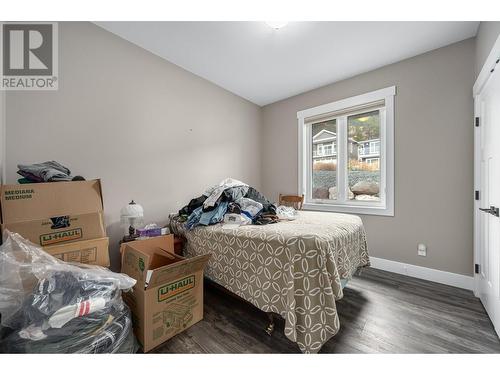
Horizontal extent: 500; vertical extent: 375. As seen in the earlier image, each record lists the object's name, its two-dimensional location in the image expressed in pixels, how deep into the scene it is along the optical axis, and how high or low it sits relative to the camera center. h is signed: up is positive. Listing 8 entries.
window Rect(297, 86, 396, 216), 2.53 +0.45
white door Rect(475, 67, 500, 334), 1.44 -0.11
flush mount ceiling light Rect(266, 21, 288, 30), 1.75 +1.46
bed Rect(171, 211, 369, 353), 1.17 -0.55
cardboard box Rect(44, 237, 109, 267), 1.25 -0.42
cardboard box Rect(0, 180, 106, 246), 1.20 -0.15
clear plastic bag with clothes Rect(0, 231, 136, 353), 0.94 -0.58
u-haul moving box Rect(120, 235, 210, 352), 1.29 -0.76
